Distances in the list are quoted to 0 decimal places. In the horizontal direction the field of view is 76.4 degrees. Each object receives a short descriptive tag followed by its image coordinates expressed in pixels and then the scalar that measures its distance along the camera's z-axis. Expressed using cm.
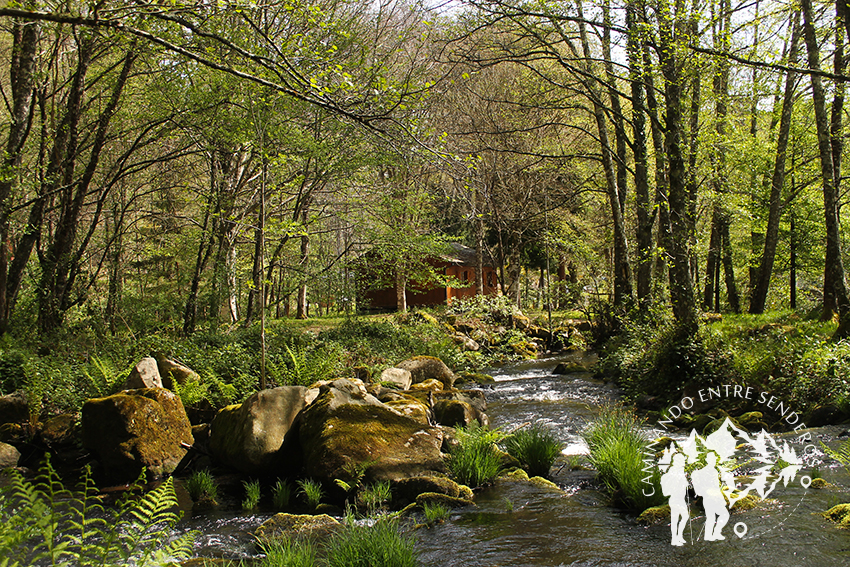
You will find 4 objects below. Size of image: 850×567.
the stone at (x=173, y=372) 824
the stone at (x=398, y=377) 971
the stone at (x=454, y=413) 816
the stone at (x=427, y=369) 1122
